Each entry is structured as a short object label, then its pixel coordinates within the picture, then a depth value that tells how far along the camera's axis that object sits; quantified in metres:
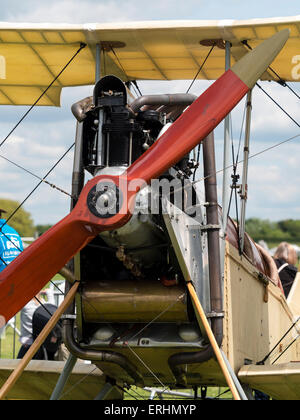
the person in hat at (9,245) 15.04
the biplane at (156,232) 10.07
